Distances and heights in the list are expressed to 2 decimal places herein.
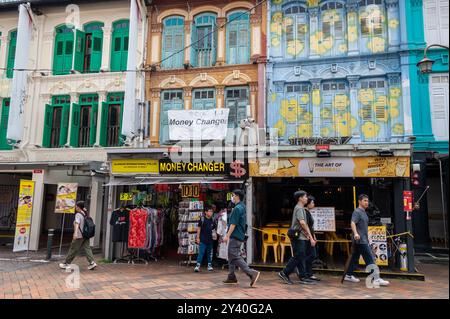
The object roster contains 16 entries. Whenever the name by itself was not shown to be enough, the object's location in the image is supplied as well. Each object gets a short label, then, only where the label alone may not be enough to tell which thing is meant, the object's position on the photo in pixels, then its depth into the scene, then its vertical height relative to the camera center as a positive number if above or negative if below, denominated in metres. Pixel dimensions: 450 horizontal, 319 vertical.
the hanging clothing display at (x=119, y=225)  10.05 -0.44
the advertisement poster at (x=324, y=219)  9.36 -0.16
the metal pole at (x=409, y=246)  8.31 -0.74
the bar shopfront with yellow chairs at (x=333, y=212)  8.62 +0.08
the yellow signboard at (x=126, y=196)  10.27 +0.37
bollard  10.50 -1.11
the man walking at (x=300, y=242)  7.22 -0.59
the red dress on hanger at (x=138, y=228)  9.82 -0.51
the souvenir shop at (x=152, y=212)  9.79 -0.05
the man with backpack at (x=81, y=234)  8.80 -0.63
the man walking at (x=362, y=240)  7.23 -0.53
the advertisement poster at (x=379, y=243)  8.53 -0.71
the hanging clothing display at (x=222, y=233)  9.27 -0.56
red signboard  8.44 +0.29
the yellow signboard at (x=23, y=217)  11.76 -0.31
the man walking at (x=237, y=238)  6.87 -0.53
